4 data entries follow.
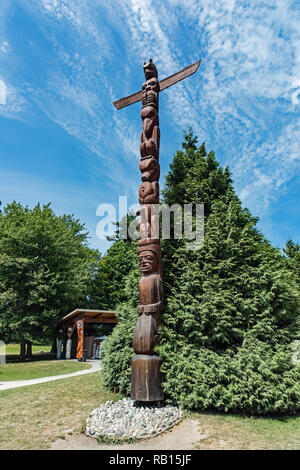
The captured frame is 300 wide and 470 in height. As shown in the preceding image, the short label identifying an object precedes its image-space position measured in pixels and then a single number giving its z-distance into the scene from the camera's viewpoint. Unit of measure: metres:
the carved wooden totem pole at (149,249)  7.01
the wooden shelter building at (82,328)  18.92
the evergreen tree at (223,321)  7.20
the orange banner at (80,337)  18.11
